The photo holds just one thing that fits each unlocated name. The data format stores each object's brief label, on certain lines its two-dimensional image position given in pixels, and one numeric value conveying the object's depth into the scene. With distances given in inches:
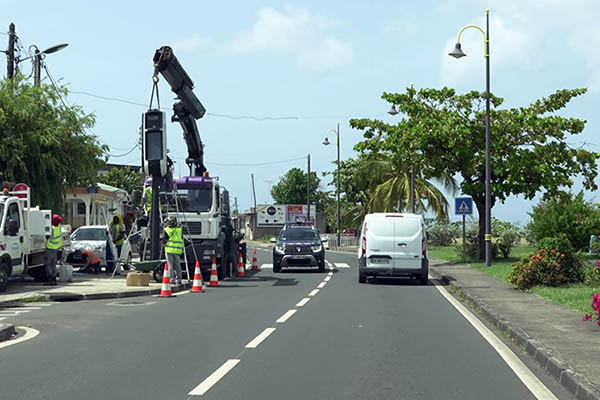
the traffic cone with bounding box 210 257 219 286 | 785.1
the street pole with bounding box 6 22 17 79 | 964.0
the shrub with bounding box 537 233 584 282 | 714.8
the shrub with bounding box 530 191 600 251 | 1234.3
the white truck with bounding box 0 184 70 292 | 684.7
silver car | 959.6
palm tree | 1827.0
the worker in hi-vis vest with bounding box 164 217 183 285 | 721.6
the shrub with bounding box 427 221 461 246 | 2107.5
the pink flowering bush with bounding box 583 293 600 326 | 409.7
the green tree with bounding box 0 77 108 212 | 927.7
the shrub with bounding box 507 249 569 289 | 697.6
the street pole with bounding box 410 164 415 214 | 1621.1
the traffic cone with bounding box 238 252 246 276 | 978.2
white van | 815.7
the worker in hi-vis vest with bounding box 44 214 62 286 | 750.5
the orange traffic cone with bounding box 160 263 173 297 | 655.8
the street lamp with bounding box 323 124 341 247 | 2236.7
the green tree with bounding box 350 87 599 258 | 1129.4
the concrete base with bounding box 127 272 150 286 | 720.3
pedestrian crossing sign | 1107.3
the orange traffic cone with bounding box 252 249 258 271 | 1155.3
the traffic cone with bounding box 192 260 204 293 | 716.0
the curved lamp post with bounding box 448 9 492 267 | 1007.6
